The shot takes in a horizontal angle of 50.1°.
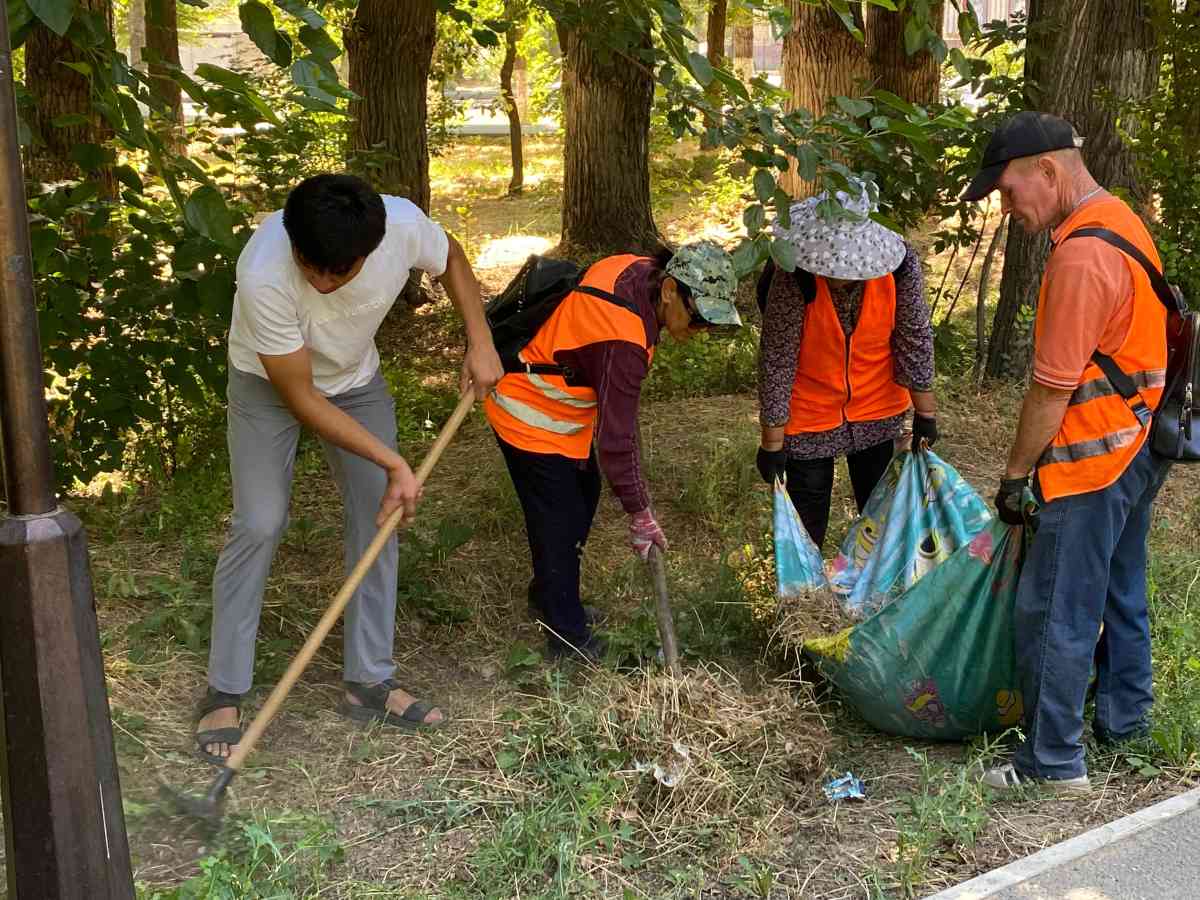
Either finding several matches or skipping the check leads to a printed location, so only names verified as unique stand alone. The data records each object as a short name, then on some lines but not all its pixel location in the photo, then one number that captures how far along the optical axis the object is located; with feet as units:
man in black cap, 10.50
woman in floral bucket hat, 13.20
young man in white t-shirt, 10.92
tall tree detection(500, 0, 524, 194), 47.59
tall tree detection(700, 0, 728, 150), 56.49
